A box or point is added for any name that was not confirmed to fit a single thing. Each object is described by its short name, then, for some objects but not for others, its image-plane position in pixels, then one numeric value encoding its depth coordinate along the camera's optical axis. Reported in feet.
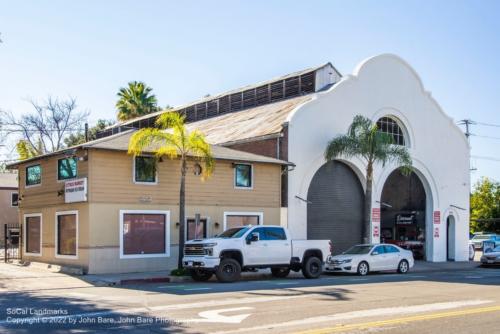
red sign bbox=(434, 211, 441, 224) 118.32
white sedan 81.76
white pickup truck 67.87
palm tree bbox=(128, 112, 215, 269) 73.05
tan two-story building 76.74
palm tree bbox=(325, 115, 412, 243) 96.89
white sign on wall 75.97
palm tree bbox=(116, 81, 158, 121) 182.70
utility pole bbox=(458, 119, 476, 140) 183.62
